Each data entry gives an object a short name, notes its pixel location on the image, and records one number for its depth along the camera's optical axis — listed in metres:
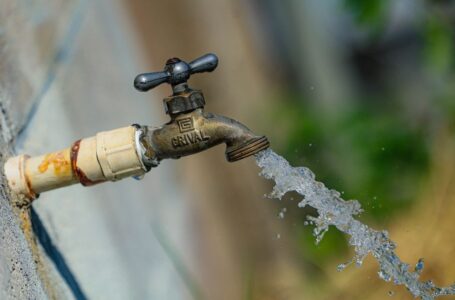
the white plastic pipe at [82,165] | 1.16
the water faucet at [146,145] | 1.15
